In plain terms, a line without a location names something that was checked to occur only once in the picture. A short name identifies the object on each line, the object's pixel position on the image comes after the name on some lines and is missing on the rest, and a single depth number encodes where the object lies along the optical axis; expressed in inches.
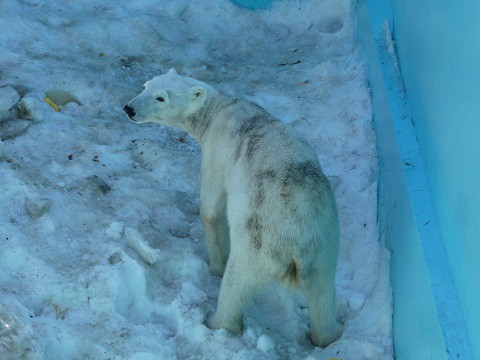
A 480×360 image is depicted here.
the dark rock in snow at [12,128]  390.0
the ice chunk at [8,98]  399.2
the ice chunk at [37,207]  327.0
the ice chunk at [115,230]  324.8
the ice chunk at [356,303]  303.0
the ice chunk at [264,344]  273.1
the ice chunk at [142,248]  312.8
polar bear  250.7
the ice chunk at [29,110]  404.8
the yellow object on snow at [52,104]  433.4
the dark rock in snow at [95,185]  360.5
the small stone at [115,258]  306.3
